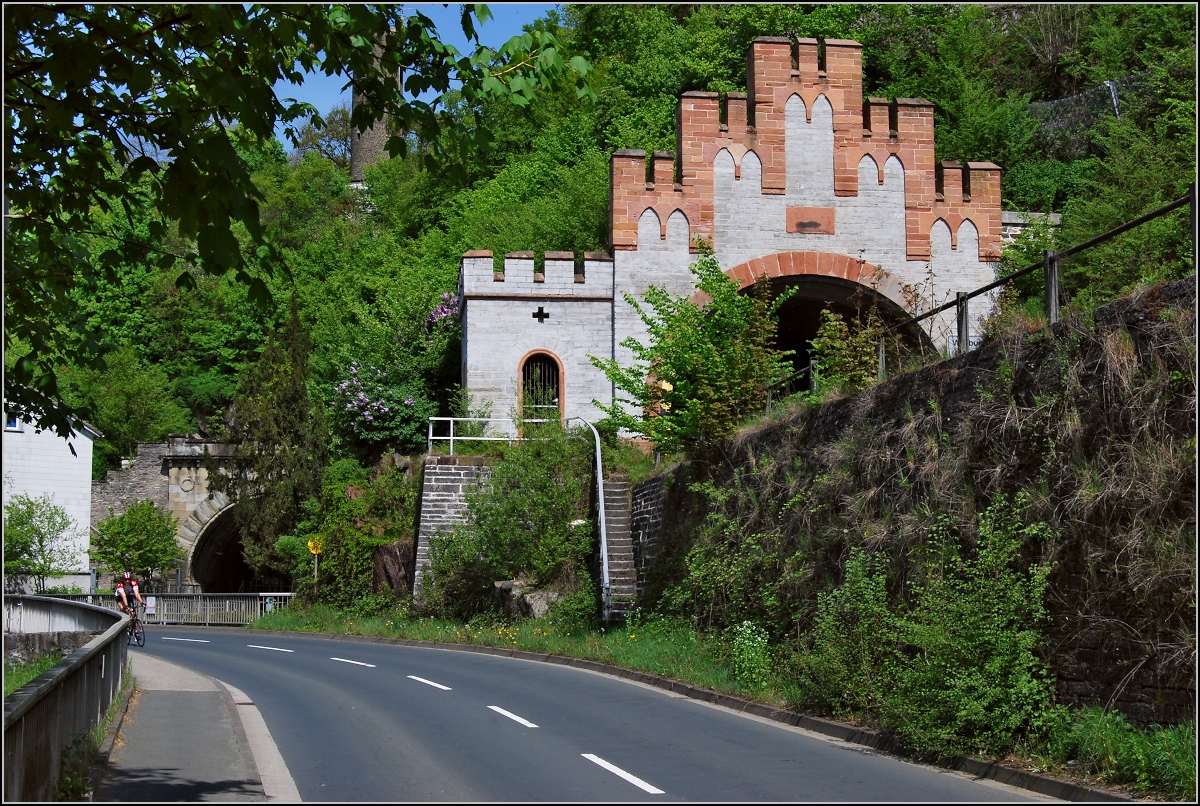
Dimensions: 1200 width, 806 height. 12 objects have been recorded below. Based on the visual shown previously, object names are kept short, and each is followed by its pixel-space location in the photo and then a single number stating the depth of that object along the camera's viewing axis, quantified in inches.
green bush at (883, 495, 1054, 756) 404.8
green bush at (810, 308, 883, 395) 639.8
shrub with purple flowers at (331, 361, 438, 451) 1430.9
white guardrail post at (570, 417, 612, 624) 945.5
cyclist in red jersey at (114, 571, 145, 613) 1139.4
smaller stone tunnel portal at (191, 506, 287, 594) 1867.6
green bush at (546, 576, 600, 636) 957.2
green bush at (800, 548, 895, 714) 490.0
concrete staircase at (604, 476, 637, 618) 970.1
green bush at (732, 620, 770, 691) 605.3
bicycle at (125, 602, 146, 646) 1016.5
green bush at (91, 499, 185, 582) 1739.7
